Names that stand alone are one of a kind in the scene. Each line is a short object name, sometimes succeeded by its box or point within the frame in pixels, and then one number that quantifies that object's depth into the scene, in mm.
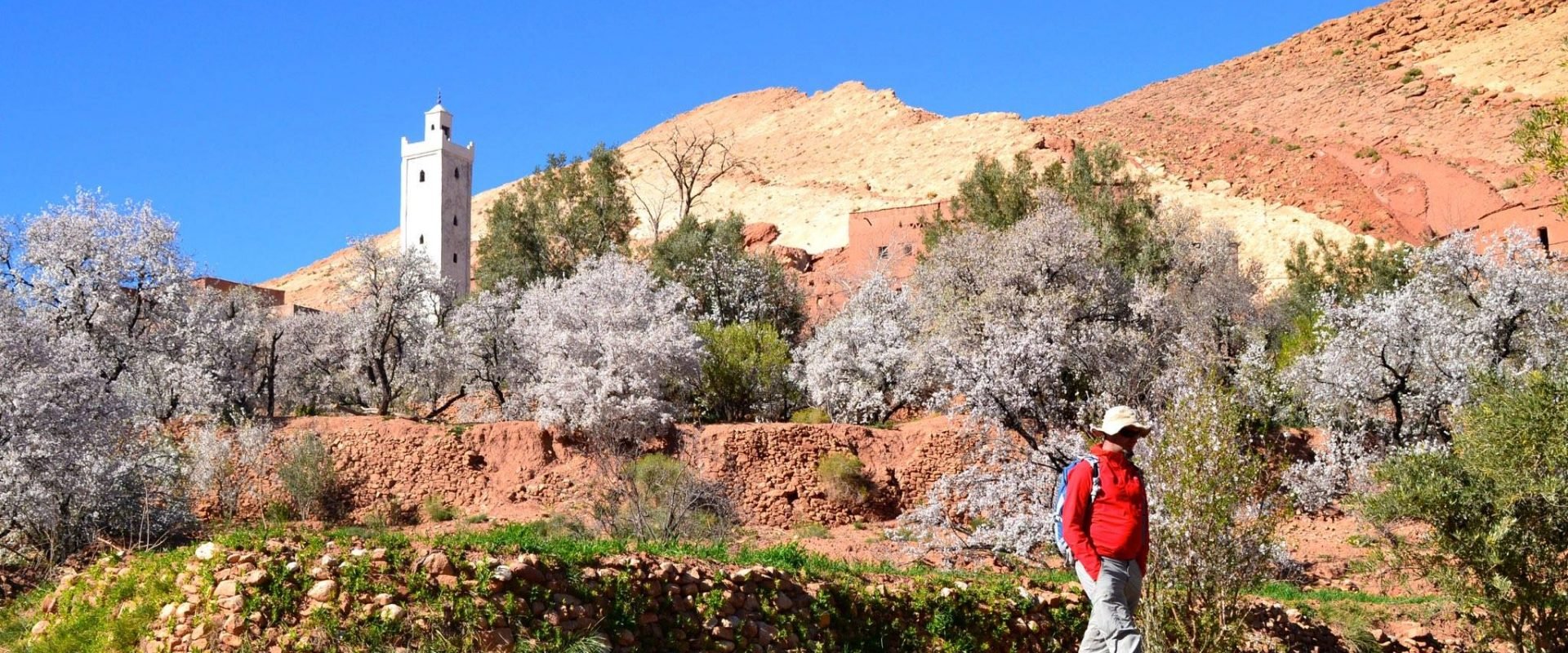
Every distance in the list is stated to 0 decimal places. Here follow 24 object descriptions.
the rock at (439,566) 9930
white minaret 47844
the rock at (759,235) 53812
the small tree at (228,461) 22922
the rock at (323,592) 9648
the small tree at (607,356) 24891
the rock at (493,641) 9750
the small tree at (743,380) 28594
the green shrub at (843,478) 23188
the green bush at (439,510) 23412
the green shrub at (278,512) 23203
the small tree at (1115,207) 34344
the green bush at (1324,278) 30316
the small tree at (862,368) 28250
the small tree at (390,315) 29406
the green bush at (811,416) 28269
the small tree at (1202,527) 10719
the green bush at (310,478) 23500
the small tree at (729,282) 36500
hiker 8211
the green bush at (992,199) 37656
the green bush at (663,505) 18703
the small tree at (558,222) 41656
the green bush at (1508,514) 12531
